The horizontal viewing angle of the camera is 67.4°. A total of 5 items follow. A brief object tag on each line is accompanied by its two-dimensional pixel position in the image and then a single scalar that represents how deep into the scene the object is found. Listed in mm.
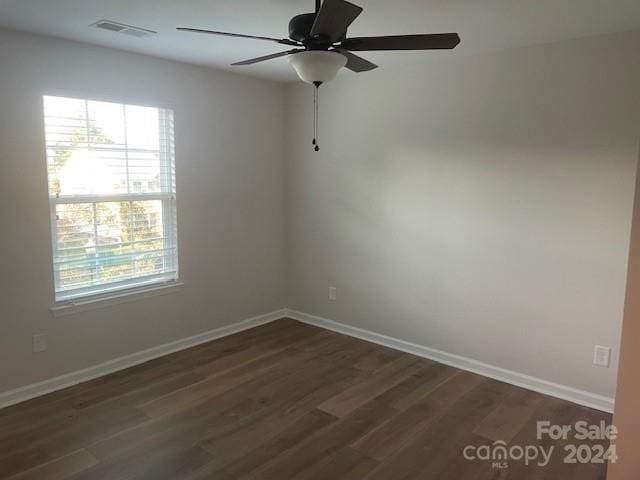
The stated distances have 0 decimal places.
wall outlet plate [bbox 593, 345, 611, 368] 3111
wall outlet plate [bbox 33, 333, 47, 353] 3229
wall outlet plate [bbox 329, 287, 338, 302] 4594
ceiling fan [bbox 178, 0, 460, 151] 1945
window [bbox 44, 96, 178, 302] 3279
